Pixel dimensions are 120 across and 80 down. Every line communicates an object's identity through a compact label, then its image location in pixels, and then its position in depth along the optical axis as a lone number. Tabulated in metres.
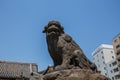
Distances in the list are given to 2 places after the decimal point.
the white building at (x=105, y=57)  53.97
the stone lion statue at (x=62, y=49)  6.29
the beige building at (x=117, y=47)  45.91
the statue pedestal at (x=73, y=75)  5.62
